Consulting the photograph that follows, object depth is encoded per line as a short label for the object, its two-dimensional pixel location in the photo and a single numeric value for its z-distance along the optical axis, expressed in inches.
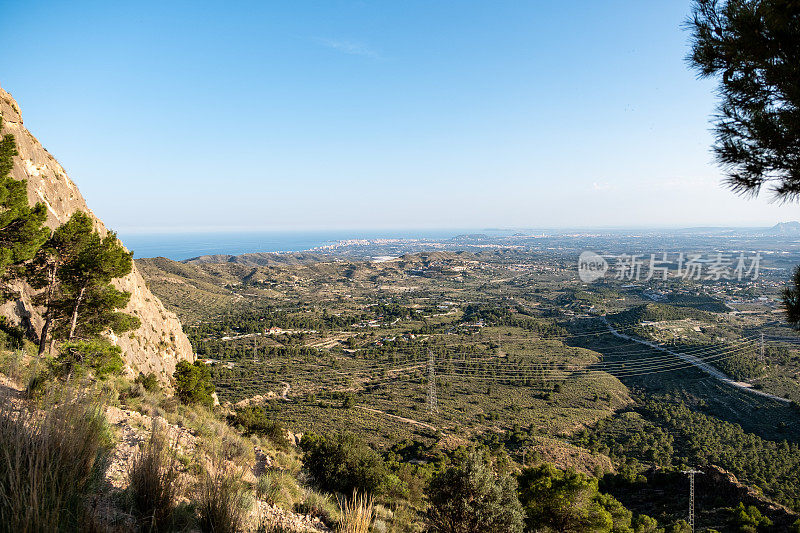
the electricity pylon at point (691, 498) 692.1
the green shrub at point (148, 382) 556.3
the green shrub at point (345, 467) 494.1
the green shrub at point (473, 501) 370.3
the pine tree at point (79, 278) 494.0
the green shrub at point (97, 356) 382.2
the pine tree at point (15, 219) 374.9
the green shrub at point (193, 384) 682.2
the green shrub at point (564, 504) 496.4
